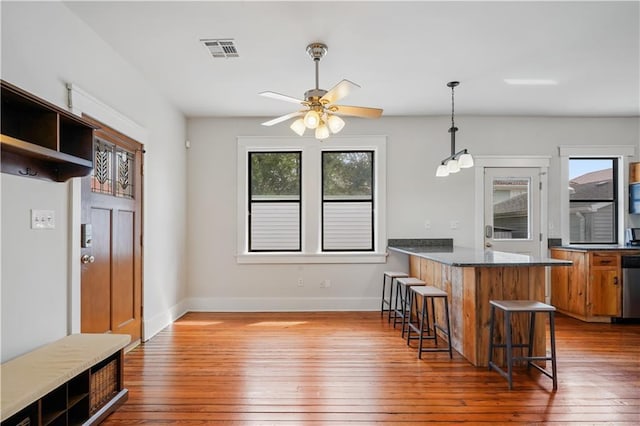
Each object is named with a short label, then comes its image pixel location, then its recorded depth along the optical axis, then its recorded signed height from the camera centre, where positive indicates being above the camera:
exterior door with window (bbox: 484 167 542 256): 5.10 +0.11
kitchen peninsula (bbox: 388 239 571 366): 2.94 -0.63
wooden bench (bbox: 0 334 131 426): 1.71 -0.86
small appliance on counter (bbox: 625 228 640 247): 4.82 -0.28
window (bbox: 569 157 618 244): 5.15 +0.26
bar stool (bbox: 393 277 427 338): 3.88 -0.76
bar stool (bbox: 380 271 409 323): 4.53 -0.92
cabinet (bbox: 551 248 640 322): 4.39 -0.83
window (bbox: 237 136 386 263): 5.09 +0.25
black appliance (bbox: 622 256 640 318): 4.38 -0.84
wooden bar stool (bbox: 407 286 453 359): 3.24 -0.92
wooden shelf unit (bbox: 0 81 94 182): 1.91 +0.46
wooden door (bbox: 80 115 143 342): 2.86 -0.21
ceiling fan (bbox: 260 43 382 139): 2.75 +0.85
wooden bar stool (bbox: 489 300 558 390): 2.64 -0.90
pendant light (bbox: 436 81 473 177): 3.75 +0.57
